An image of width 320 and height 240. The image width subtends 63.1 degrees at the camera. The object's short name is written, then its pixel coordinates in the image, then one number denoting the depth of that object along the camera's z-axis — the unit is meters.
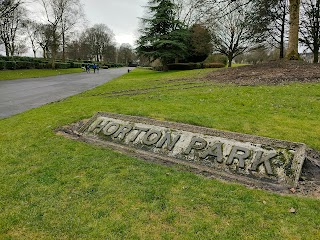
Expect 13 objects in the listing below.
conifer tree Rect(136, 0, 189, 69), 26.94
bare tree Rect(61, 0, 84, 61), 39.44
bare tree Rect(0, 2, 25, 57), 39.78
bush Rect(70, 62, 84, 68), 46.26
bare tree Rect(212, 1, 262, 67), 32.93
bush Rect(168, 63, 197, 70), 29.00
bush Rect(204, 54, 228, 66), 29.91
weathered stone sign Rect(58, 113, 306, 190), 4.15
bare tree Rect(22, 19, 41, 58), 43.22
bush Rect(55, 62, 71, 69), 41.00
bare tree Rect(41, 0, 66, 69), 38.39
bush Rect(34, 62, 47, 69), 36.93
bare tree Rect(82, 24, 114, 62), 73.94
